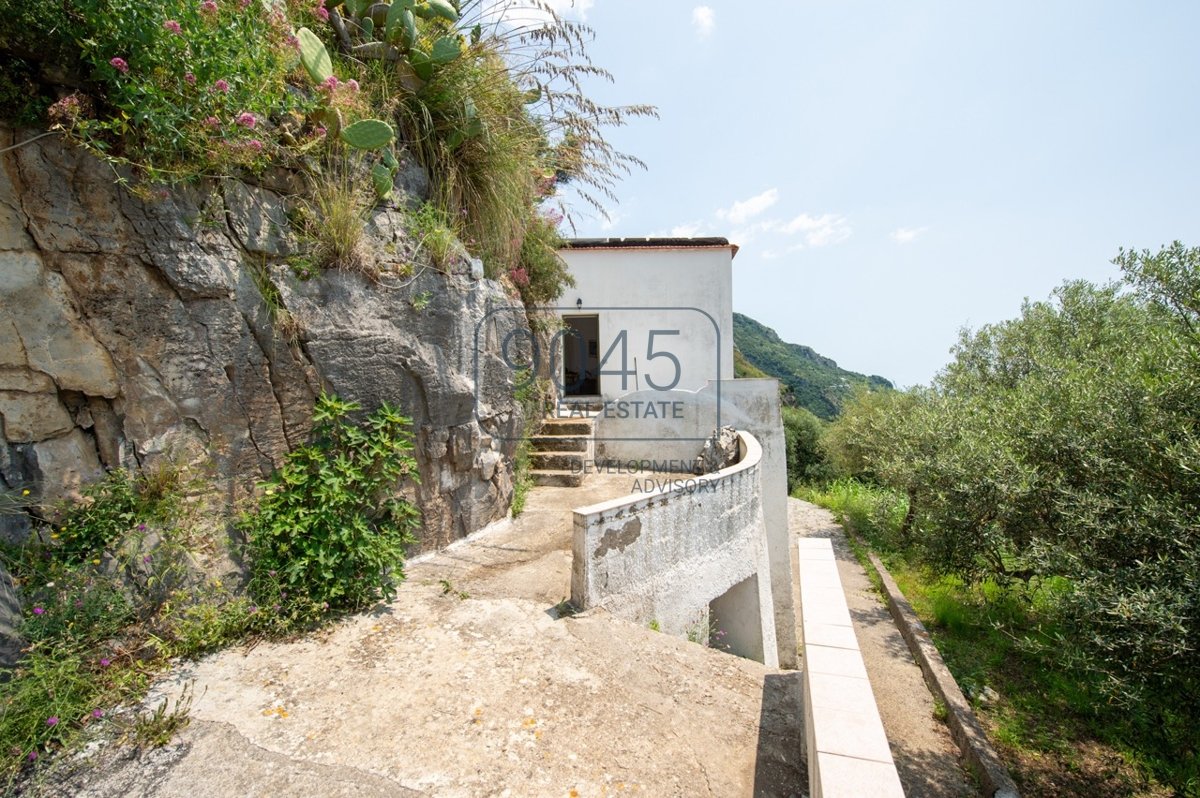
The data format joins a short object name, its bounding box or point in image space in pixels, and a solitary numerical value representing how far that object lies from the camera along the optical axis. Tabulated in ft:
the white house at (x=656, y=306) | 36.09
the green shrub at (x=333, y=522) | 11.21
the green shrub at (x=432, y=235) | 15.44
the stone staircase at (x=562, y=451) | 23.82
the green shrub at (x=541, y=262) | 25.64
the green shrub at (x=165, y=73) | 8.96
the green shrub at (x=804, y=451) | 69.15
